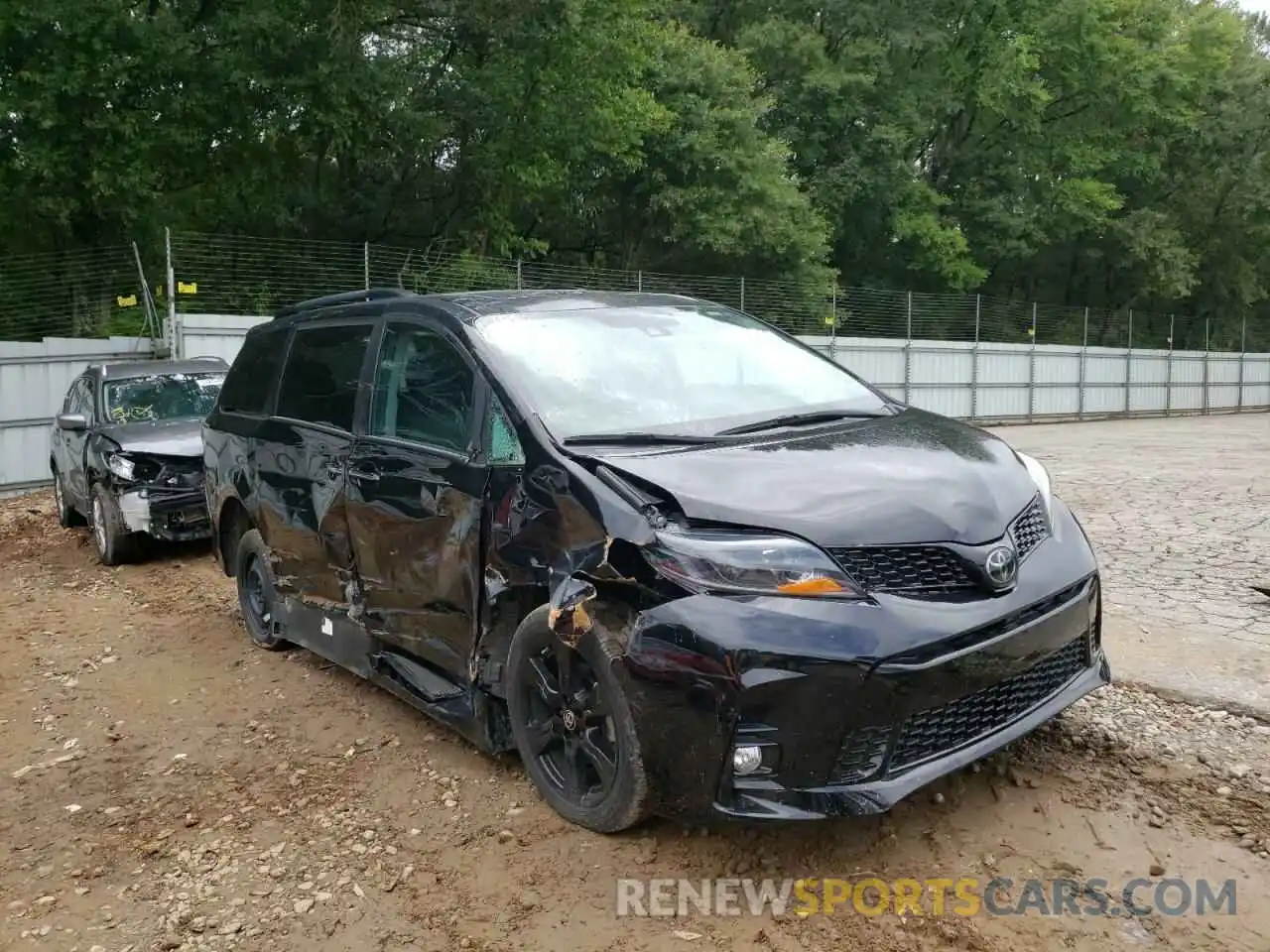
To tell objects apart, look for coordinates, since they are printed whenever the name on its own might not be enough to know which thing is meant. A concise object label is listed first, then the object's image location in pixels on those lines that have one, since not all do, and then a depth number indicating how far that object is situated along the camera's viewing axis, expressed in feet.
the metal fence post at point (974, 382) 81.76
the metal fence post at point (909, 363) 77.00
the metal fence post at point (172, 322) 44.34
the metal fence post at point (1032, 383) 86.74
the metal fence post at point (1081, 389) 91.97
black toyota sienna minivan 9.02
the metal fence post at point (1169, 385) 103.96
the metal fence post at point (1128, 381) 97.96
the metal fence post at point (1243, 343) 115.24
